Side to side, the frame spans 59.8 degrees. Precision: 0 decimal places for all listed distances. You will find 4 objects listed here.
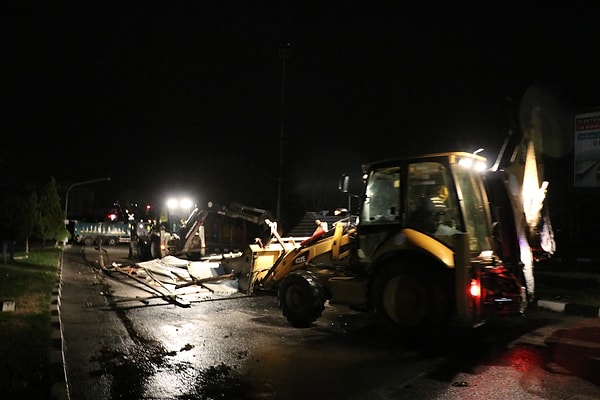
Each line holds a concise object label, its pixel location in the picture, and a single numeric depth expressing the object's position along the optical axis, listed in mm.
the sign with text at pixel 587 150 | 22688
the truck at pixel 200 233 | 16688
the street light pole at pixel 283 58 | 20875
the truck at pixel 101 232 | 40625
